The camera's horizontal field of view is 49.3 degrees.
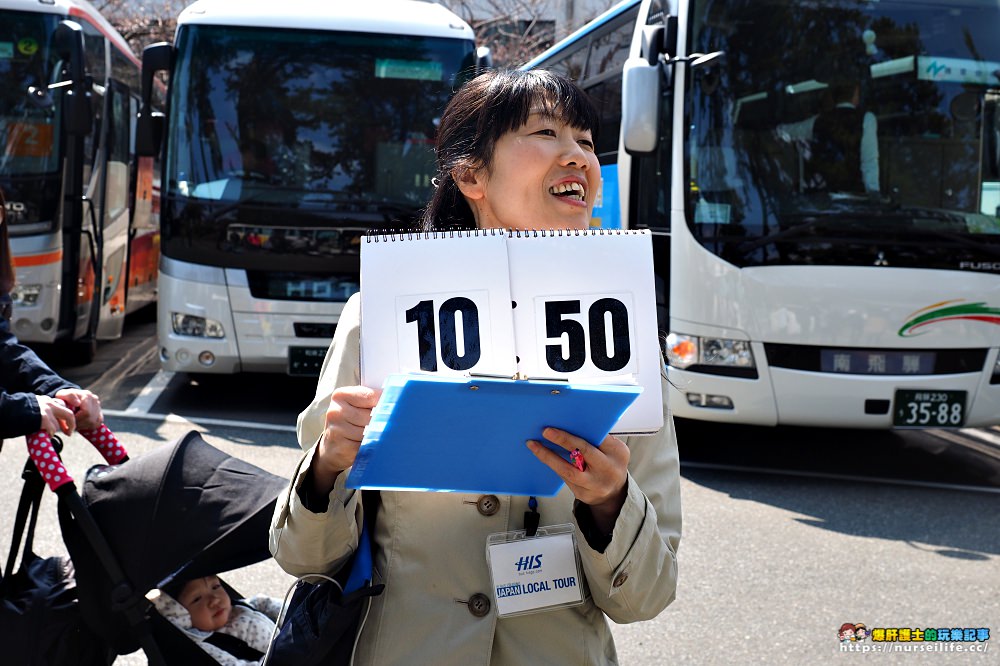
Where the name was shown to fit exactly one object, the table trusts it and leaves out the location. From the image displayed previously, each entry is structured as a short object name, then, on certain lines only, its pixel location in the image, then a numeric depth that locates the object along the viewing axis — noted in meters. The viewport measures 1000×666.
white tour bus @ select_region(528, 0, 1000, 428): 6.41
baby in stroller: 2.52
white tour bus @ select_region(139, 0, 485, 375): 8.09
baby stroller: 2.42
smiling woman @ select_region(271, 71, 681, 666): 1.64
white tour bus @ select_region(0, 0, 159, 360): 8.70
